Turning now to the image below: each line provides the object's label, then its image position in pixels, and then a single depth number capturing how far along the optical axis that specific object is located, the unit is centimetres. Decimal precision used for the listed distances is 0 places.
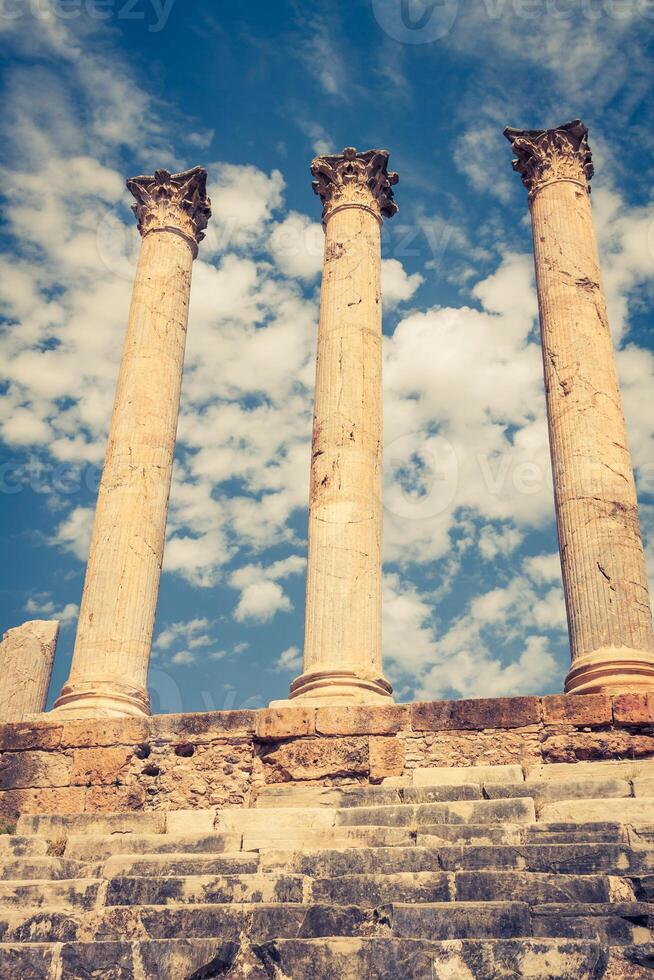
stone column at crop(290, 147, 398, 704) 1662
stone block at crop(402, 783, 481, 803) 1294
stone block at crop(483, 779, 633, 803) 1266
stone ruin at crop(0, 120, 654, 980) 909
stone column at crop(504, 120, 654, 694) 1587
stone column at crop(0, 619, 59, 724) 2298
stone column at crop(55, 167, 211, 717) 1734
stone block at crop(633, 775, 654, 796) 1264
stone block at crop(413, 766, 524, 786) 1360
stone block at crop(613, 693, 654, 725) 1445
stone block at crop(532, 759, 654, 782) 1366
